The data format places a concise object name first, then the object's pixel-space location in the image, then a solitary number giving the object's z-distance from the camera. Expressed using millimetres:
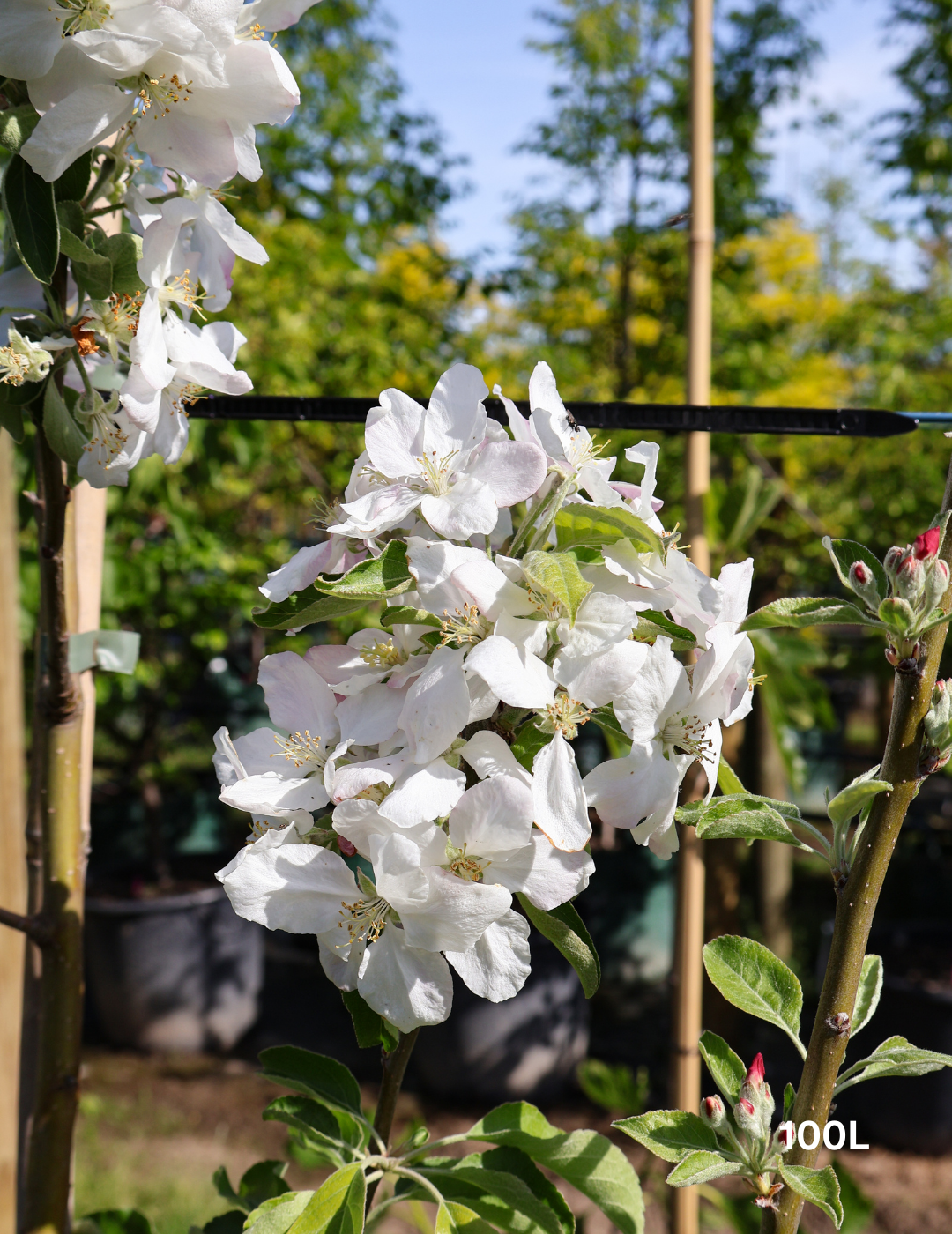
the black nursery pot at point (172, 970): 2822
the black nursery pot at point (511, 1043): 2558
